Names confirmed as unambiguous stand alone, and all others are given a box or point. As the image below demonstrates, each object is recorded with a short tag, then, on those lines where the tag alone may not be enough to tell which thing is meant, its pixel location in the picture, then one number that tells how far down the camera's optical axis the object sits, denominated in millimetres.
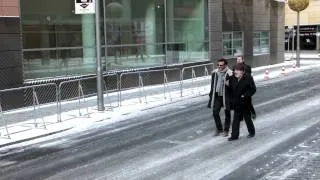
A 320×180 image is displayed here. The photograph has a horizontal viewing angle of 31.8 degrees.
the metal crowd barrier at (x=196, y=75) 21042
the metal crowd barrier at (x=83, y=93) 16359
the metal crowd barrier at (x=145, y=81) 19394
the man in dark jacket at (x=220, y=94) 11367
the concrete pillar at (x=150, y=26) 23531
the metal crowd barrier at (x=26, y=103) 14273
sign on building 15430
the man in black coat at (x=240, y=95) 10797
